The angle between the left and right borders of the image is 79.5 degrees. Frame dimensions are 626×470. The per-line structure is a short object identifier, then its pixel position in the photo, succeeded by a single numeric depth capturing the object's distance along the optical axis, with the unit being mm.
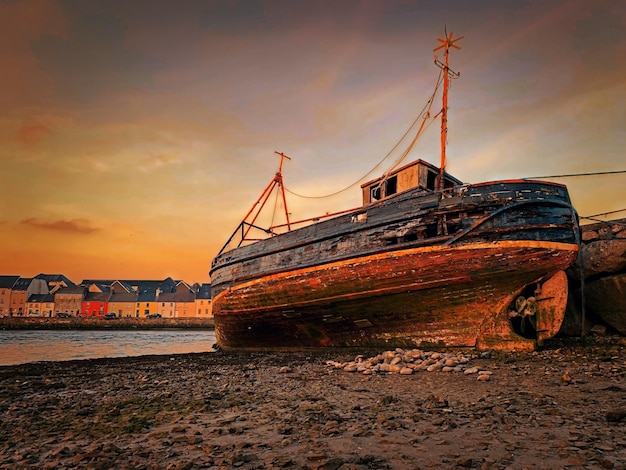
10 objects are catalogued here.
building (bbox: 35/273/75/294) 90312
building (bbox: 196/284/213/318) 85938
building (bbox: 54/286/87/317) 83938
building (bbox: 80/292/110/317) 85000
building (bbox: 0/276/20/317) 82388
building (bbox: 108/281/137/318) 86188
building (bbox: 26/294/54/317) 83875
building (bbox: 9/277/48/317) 83250
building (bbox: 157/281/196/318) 86500
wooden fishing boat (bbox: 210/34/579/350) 9586
